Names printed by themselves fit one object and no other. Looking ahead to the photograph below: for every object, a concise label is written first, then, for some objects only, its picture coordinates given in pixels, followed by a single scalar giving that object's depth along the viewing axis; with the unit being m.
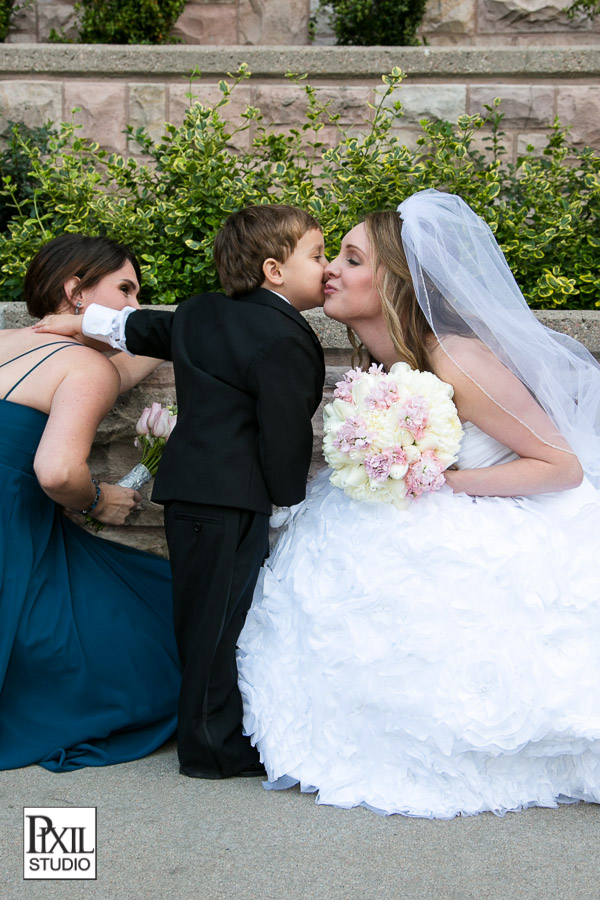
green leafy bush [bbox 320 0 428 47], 6.38
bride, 2.43
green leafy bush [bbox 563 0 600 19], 6.63
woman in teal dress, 2.77
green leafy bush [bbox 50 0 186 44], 6.38
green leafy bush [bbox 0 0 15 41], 6.71
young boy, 2.62
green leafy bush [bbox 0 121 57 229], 4.88
